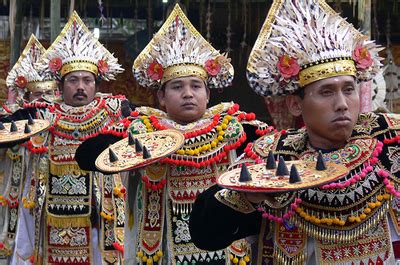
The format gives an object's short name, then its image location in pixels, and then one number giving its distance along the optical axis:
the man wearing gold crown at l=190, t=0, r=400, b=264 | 3.24
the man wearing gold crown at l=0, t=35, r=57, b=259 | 8.35
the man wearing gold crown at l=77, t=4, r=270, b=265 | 5.14
